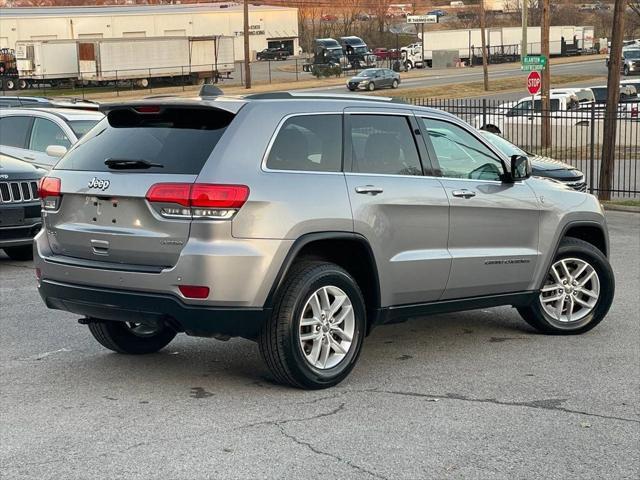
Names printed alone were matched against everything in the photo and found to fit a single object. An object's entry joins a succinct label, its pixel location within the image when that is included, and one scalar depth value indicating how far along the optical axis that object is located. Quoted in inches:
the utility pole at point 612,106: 793.6
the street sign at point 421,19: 3281.5
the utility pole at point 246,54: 2295.9
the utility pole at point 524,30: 1621.6
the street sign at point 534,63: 1133.1
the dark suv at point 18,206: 447.5
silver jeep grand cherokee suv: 236.5
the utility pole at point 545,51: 1177.4
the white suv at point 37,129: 557.9
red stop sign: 1166.3
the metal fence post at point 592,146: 796.7
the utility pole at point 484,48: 2236.7
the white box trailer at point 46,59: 2455.7
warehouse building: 2994.6
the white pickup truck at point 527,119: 1105.7
